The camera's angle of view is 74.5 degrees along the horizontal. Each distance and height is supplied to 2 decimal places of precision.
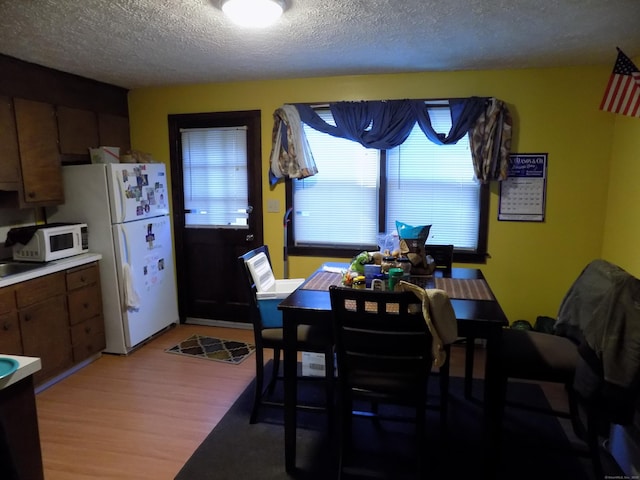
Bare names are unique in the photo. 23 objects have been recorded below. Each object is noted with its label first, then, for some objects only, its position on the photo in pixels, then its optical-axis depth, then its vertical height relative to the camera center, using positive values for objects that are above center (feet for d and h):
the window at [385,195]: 11.35 -0.43
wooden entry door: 12.54 -0.73
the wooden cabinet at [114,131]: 12.07 +1.50
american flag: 8.21 +1.74
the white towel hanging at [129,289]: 11.07 -2.81
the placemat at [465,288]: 7.05 -1.93
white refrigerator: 10.70 -1.32
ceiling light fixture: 6.48 +2.69
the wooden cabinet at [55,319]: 8.79 -3.10
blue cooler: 8.04 -2.18
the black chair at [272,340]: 7.52 -2.89
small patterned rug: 11.11 -4.59
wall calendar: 10.82 -0.24
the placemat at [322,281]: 7.59 -1.90
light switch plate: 12.52 -0.75
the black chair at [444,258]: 8.93 -1.70
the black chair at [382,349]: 5.74 -2.39
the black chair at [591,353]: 5.57 -2.70
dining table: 6.09 -2.14
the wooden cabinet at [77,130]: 10.75 +1.38
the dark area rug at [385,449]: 6.84 -4.69
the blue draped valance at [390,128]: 10.55 +1.34
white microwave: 9.66 -1.40
